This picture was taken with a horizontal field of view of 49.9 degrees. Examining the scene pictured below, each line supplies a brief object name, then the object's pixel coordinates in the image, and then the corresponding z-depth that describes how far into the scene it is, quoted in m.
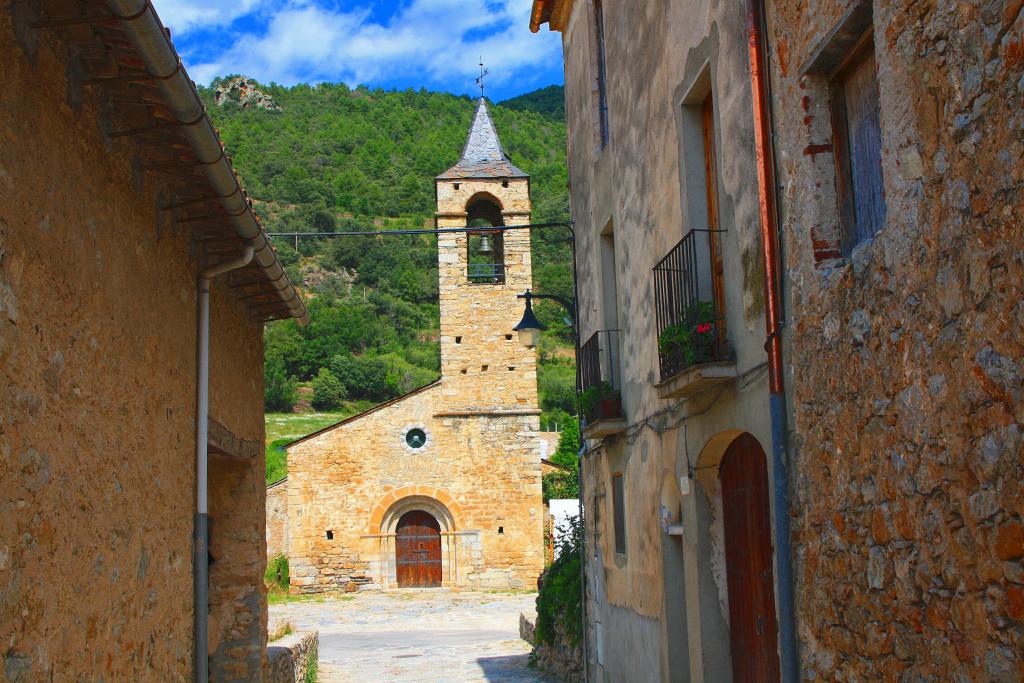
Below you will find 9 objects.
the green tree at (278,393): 60.03
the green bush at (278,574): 27.41
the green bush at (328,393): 61.00
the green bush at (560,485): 31.20
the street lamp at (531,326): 12.53
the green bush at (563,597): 13.21
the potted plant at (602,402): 9.77
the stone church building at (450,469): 27.42
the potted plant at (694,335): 6.41
